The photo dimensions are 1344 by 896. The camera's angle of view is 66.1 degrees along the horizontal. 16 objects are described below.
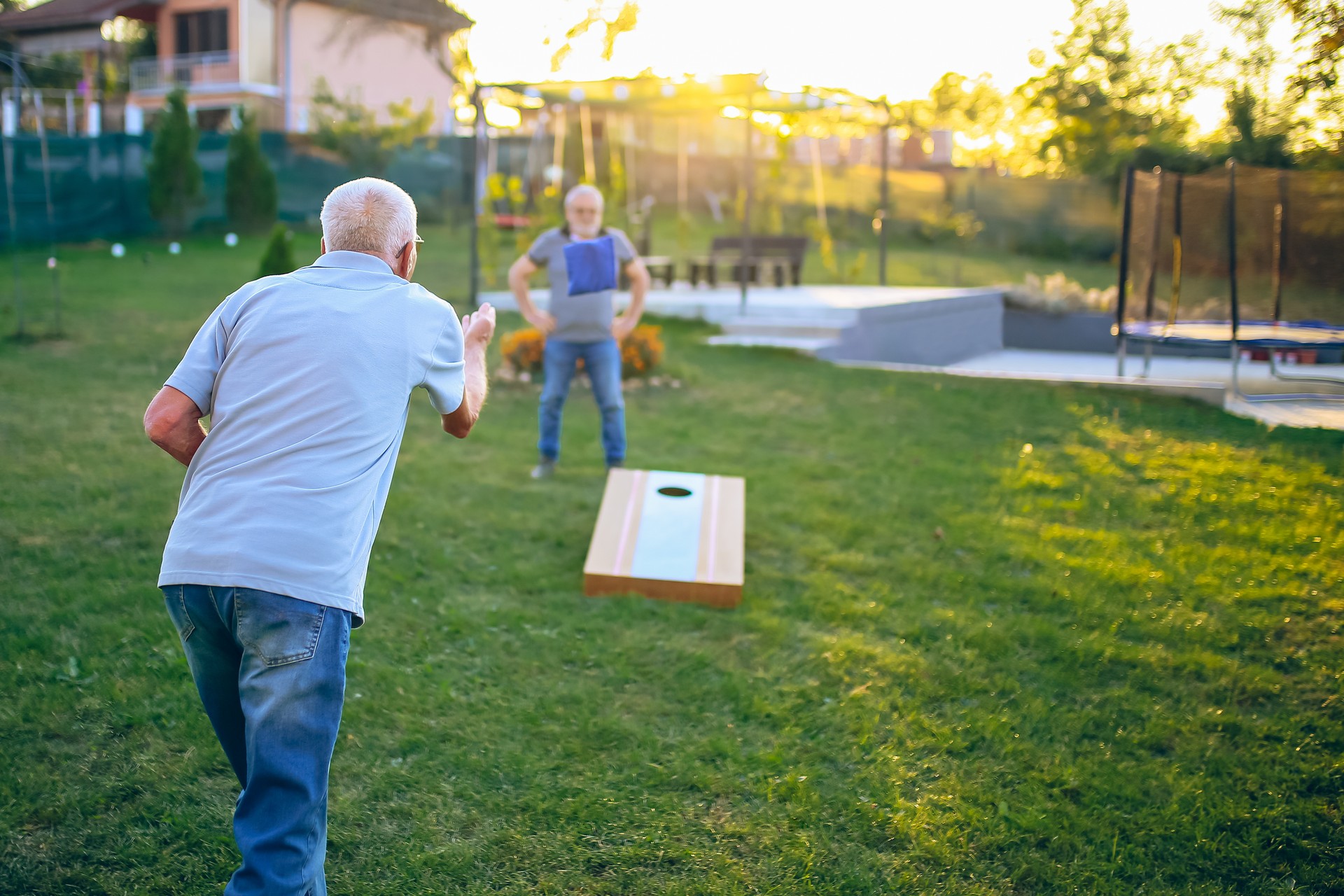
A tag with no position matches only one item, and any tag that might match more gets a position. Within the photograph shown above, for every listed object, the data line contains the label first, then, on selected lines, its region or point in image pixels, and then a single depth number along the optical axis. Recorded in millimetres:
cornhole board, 4988
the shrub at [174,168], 20016
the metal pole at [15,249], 10634
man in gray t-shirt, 6496
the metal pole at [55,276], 10797
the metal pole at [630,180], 20472
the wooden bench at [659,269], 15711
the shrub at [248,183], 21141
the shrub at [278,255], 11234
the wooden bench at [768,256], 16797
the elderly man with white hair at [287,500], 2131
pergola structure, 12758
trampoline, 10133
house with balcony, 34312
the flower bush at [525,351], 10047
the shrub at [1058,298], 15898
